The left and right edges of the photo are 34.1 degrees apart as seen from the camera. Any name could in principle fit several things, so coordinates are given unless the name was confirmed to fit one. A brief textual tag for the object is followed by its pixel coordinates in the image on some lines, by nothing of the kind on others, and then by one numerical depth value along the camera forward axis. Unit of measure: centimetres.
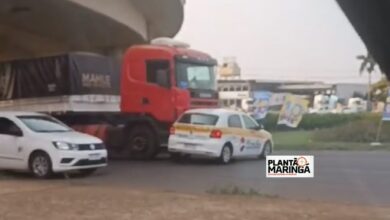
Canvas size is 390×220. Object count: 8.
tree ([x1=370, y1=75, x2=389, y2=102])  3833
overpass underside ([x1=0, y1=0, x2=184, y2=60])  2234
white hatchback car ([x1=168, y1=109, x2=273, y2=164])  1808
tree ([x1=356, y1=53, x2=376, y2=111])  4779
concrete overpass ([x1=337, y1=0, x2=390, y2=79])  392
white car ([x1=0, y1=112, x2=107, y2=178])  1459
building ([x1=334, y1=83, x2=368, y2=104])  7256
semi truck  1934
